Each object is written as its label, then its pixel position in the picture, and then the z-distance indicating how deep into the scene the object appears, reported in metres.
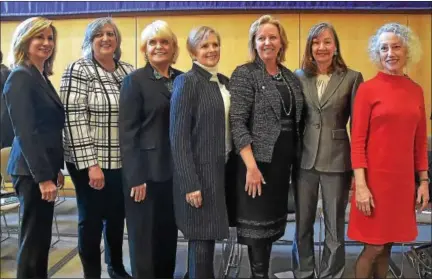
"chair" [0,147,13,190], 2.30
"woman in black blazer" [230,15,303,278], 1.74
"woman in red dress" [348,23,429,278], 1.74
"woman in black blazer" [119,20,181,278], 1.79
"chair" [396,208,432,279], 2.36
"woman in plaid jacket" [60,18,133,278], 1.86
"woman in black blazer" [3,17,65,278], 1.77
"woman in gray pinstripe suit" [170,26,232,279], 1.67
